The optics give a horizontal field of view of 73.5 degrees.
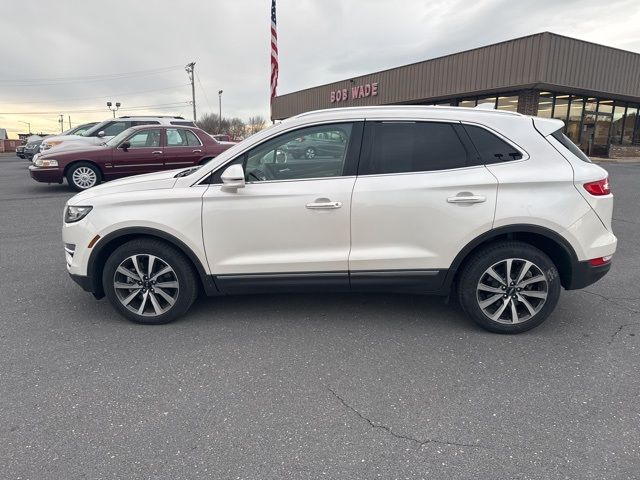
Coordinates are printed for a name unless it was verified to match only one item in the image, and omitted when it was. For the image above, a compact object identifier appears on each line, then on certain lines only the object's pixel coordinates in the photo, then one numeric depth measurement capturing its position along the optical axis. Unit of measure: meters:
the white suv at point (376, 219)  3.30
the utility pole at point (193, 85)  44.17
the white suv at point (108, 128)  13.25
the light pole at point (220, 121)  56.84
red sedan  10.08
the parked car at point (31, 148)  20.22
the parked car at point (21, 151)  22.60
